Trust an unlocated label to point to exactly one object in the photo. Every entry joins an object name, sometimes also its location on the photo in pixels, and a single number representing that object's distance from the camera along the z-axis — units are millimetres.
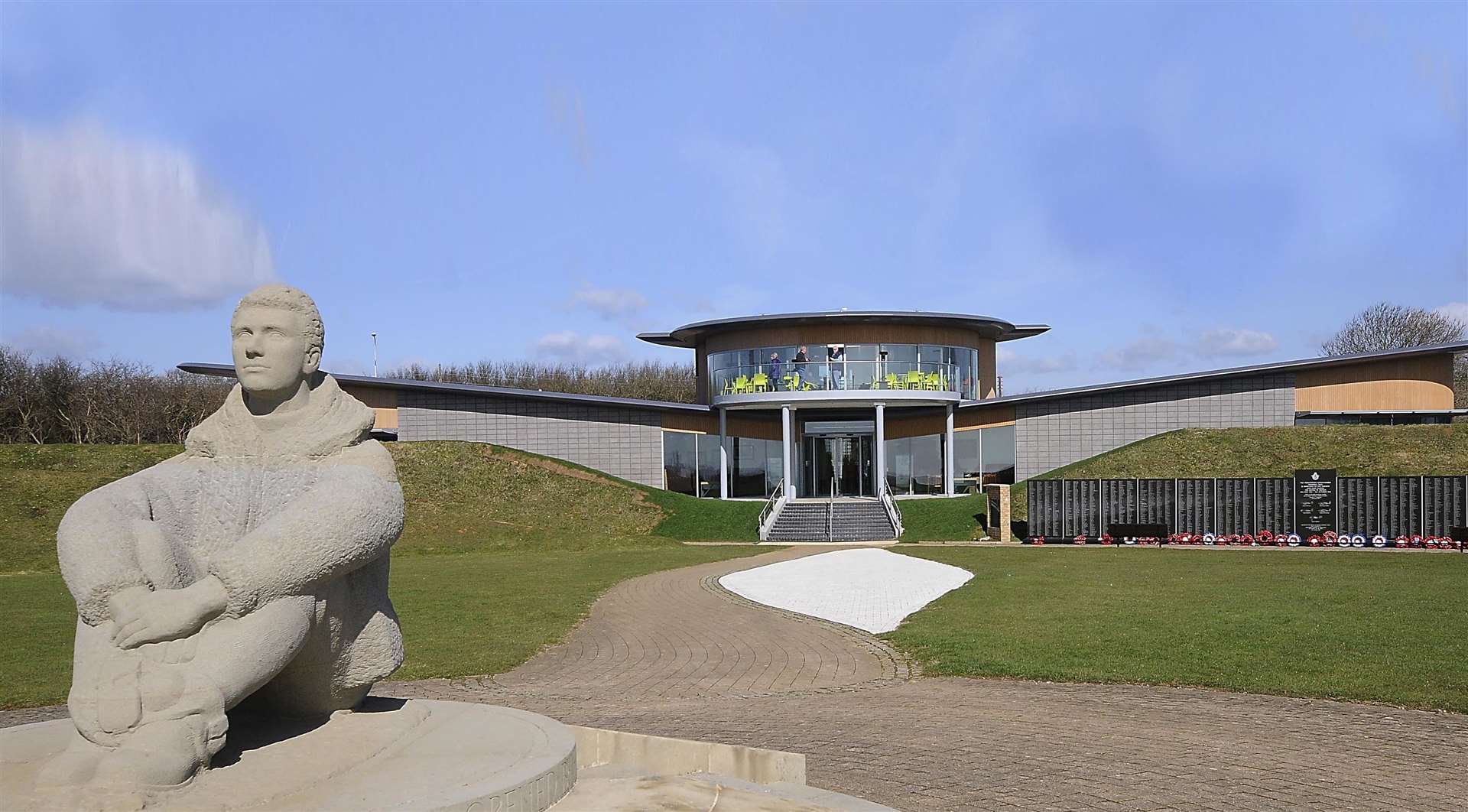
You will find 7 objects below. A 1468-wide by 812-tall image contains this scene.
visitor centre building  39406
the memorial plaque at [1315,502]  28703
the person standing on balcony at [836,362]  39562
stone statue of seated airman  4352
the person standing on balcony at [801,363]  39719
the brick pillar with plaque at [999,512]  31844
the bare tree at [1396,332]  58688
